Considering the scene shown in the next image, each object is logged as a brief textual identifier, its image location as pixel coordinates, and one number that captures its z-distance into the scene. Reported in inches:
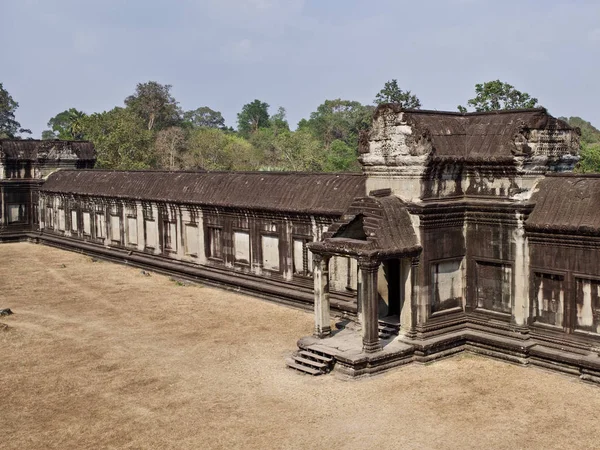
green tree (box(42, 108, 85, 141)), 2913.1
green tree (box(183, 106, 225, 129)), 5545.3
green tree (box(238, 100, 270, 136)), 5113.2
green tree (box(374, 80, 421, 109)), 2760.8
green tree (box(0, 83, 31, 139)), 4204.0
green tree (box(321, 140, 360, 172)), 2138.8
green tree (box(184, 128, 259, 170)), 2383.7
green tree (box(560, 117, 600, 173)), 1761.8
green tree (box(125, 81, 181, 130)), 3228.3
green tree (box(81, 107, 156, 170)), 2133.4
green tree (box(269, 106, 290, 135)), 4623.5
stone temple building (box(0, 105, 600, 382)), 596.7
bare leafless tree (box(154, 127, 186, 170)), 2504.9
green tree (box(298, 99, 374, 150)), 3939.5
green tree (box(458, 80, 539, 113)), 1942.7
